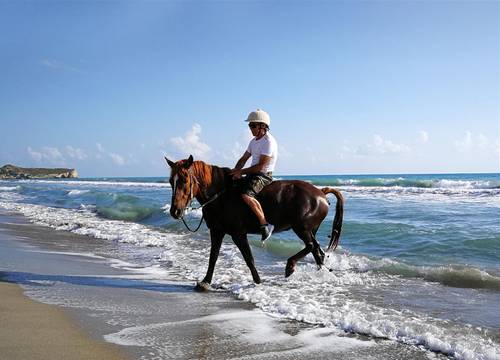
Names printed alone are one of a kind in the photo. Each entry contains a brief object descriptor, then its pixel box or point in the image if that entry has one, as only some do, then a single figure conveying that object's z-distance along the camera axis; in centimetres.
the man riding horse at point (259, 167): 628
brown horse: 603
